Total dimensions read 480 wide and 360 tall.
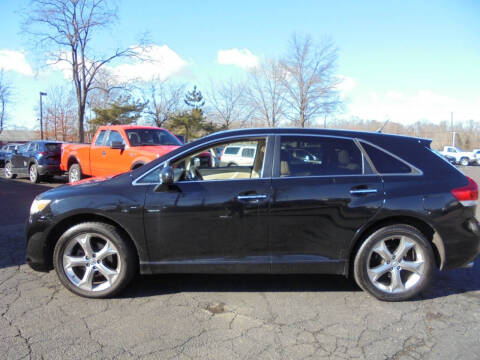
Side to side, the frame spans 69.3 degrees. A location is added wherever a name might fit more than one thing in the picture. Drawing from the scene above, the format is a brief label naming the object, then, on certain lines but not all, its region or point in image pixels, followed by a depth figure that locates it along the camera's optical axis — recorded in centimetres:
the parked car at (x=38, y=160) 1179
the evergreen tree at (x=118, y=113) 3478
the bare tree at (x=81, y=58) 2481
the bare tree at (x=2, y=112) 4353
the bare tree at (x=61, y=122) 5000
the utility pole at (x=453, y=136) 5348
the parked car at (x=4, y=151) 2085
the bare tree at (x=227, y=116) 4547
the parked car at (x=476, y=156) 3428
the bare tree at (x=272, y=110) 4106
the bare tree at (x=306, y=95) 3781
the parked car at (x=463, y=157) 3444
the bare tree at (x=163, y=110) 4086
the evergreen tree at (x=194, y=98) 4100
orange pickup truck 816
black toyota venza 329
